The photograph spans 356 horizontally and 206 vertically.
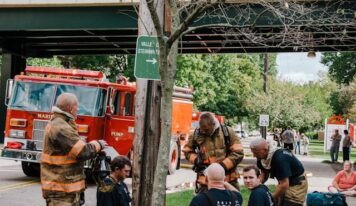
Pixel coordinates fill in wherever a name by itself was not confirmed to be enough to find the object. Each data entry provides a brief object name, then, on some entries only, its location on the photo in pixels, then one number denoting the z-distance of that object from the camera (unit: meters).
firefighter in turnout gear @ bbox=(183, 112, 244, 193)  7.43
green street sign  7.16
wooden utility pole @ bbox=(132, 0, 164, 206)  7.35
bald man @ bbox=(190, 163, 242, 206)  5.19
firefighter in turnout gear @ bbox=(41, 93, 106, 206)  5.95
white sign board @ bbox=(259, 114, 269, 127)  32.12
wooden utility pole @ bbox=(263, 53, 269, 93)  41.12
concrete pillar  31.18
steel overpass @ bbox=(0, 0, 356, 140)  23.41
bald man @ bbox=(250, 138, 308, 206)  6.78
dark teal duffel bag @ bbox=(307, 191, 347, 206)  9.09
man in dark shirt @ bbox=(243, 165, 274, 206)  5.96
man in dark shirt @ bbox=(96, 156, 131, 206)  5.91
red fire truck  14.49
